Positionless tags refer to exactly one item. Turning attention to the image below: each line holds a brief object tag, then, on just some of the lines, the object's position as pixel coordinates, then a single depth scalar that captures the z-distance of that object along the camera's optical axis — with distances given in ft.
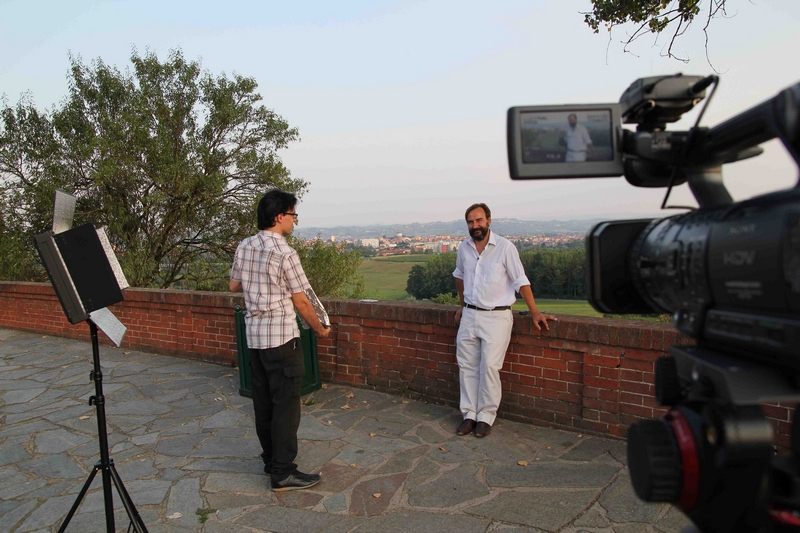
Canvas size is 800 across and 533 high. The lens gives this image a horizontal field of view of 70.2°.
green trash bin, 19.70
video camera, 3.27
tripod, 9.59
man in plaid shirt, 12.75
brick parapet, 14.75
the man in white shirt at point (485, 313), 15.64
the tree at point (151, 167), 41.04
